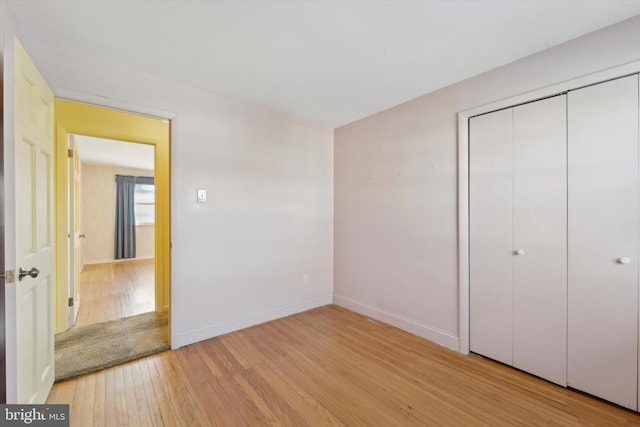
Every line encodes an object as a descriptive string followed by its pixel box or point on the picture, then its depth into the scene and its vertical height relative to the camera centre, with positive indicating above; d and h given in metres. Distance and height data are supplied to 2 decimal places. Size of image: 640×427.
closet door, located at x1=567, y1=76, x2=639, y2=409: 1.65 -0.17
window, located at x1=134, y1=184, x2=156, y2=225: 7.11 +0.25
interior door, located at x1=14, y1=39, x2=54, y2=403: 1.32 -0.10
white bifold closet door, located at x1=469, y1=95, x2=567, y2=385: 1.93 -0.18
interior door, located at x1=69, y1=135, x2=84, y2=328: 2.95 -0.29
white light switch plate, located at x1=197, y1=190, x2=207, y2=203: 2.57 +0.17
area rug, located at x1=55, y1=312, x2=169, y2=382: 2.15 -1.21
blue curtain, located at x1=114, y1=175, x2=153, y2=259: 6.77 -0.12
